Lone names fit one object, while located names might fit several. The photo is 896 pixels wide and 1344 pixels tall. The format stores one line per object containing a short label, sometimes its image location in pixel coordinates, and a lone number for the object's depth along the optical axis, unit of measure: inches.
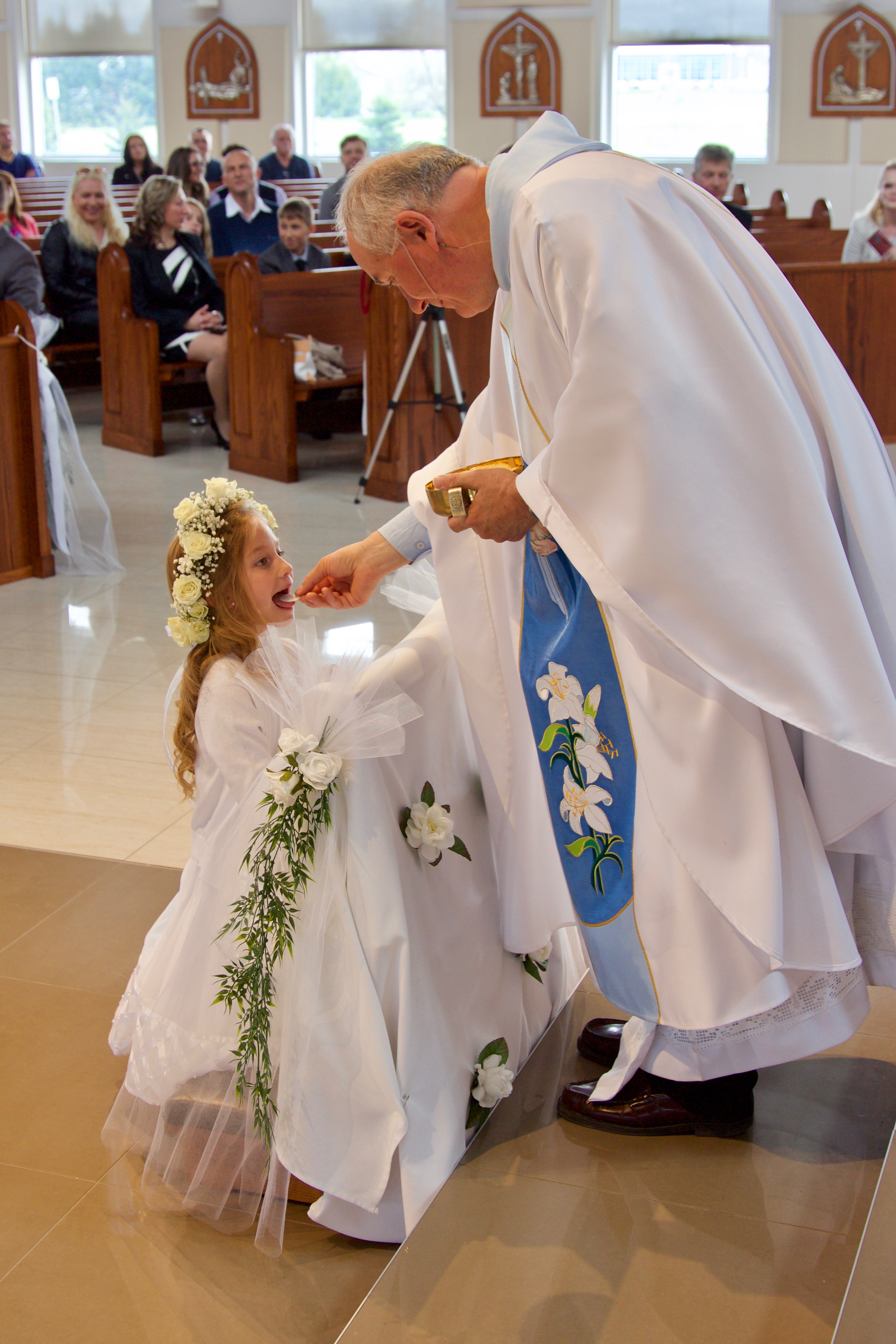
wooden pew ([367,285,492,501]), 258.5
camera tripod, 250.7
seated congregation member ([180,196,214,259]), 330.3
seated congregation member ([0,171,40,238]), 334.3
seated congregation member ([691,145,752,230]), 317.7
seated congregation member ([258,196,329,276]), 307.1
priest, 65.7
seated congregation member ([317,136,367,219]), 440.1
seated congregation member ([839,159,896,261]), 298.5
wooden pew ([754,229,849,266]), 356.5
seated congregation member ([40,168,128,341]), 314.8
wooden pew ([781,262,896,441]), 283.0
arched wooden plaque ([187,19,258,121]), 607.2
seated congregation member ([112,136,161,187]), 483.2
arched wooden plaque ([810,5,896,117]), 559.5
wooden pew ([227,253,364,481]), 276.1
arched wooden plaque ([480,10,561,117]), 588.1
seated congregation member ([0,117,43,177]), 490.3
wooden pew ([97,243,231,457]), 296.5
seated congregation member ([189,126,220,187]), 443.8
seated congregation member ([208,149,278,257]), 363.6
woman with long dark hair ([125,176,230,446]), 296.2
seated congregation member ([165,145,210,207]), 363.9
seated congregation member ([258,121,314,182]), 506.6
